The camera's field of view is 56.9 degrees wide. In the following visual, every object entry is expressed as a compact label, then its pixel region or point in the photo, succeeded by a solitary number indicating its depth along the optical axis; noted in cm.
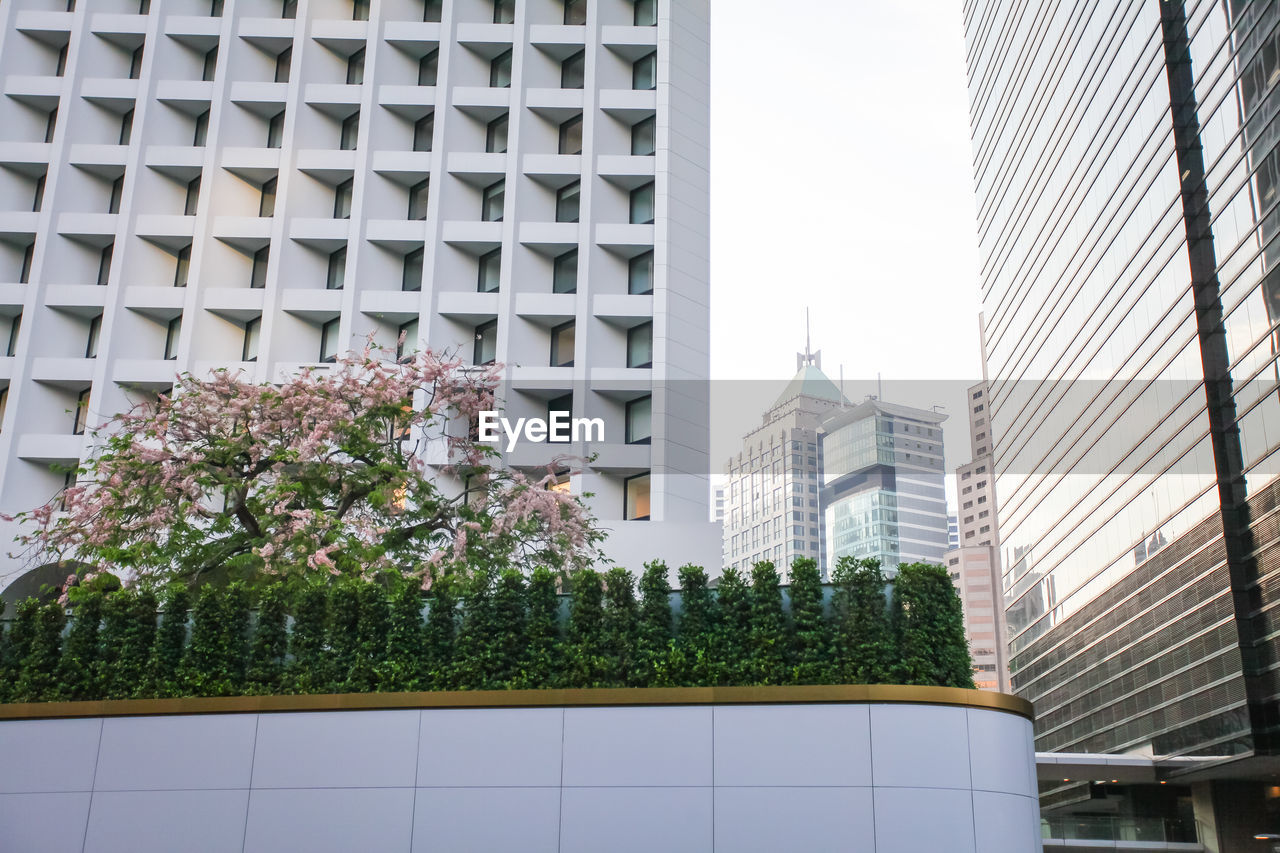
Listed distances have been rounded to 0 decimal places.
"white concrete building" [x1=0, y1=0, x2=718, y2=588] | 3562
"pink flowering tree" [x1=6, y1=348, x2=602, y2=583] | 2128
